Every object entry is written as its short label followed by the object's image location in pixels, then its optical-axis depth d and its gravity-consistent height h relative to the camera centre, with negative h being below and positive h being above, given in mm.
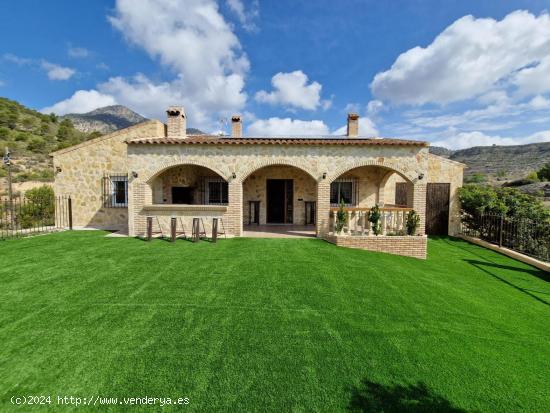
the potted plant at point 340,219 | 9562 -844
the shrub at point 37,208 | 15124 -747
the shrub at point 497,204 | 10898 -328
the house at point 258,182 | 10070 +719
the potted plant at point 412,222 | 9523 -944
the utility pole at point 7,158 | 11898 +1810
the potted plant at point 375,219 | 9344 -820
